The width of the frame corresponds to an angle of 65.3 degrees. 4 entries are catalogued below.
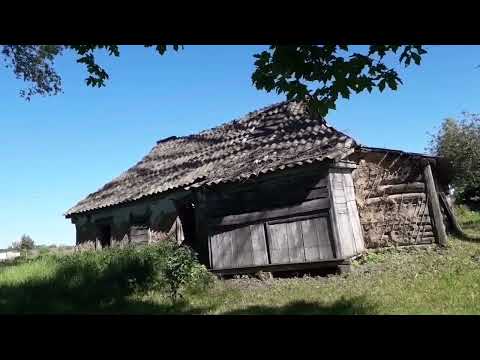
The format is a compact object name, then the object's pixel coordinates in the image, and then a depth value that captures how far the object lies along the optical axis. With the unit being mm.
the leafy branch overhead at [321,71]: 3814
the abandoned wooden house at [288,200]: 10789
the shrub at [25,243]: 39556
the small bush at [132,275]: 9961
